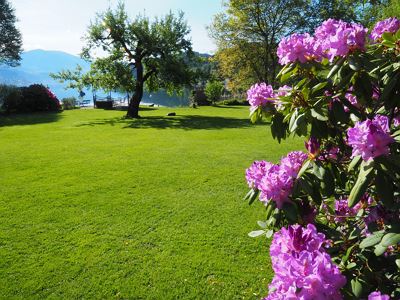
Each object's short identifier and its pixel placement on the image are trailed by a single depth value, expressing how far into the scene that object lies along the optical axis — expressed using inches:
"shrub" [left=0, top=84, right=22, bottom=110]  906.7
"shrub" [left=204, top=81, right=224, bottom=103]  1178.0
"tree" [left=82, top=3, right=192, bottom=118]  743.7
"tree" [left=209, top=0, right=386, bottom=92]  1032.8
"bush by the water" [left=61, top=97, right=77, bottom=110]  1102.9
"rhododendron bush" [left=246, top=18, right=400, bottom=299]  50.2
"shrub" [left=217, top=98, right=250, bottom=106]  1226.4
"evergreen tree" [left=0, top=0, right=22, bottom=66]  1023.6
